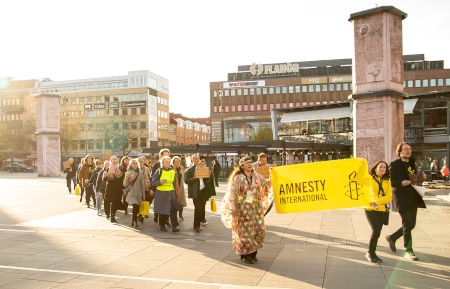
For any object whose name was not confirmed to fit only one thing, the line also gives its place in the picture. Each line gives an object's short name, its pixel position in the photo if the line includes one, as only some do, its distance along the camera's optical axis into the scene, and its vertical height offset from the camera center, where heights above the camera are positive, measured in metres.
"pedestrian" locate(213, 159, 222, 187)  30.07 -1.44
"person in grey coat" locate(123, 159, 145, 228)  12.78 -1.06
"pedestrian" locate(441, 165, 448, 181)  27.40 -1.66
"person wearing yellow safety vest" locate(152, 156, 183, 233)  11.75 -1.13
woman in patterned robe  8.12 -1.10
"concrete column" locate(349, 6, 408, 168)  17.95 +2.32
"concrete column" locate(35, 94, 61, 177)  50.47 +1.60
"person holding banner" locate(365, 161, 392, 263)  8.01 -0.95
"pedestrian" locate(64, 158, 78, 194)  24.03 -1.12
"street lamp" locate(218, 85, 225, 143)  82.84 +3.02
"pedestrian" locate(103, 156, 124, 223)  13.58 -1.08
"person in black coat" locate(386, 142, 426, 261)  8.20 -0.92
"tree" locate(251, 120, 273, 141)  70.54 +1.72
